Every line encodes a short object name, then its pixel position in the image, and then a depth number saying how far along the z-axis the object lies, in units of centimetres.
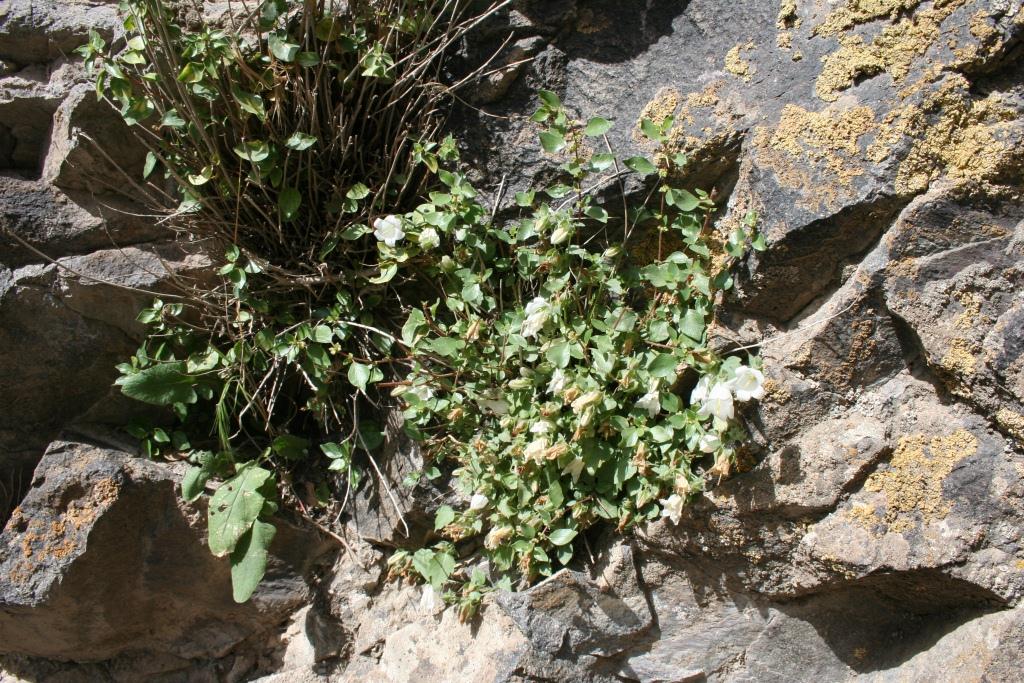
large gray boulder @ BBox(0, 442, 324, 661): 159
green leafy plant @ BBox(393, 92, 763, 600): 146
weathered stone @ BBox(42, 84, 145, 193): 163
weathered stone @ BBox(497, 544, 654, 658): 149
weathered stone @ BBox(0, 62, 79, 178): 166
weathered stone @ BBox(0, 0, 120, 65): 166
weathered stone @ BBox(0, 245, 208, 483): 163
